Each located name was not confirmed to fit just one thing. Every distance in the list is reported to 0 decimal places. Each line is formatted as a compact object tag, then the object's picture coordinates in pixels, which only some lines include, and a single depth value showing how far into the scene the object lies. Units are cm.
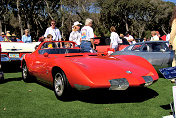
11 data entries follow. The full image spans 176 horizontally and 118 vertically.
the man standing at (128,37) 1364
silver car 691
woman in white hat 891
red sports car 403
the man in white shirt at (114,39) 975
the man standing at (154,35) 1016
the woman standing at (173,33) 450
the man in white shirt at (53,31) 916
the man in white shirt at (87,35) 820
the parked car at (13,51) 850
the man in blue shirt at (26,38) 1063
